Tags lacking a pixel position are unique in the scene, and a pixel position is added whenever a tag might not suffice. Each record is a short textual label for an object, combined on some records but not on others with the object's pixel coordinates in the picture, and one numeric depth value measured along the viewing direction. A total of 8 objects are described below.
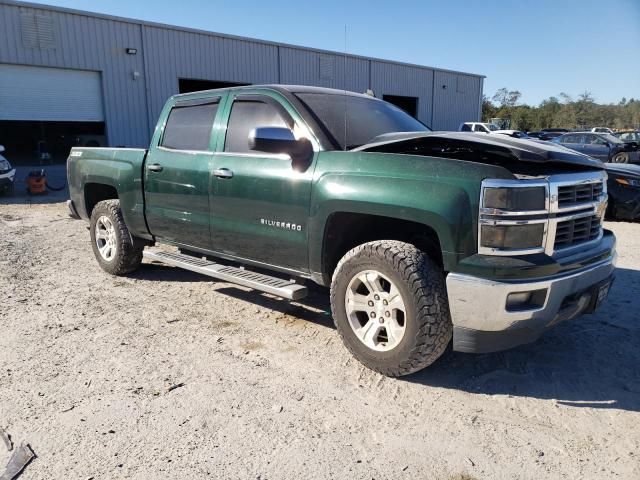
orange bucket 13.68
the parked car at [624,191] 8.98
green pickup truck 2.94
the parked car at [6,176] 12.64
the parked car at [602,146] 16.75
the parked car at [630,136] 20.09
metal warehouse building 15.99
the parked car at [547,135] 34.05
